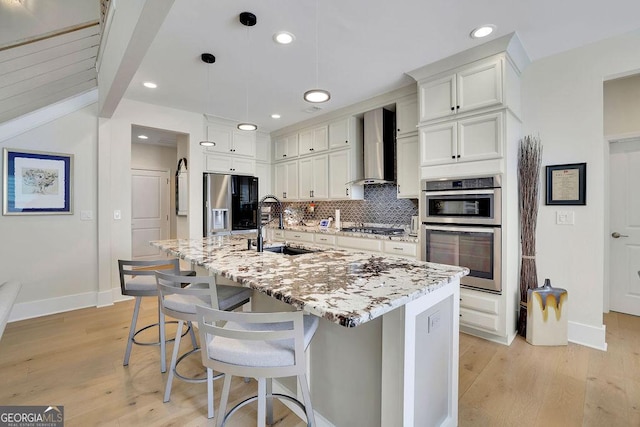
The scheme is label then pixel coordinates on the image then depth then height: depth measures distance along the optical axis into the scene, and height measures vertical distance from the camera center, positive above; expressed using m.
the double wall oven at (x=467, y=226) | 2.61 -0.14
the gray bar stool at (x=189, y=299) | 1.51 -0.52
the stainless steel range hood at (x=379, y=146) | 3.90 +0.89
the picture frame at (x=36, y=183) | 3.15 +0.34
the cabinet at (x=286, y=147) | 5.12 +1.17
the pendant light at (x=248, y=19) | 2.15 +1.45
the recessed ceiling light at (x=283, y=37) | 2.38 +1.46
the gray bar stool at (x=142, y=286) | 2.02 -0.54
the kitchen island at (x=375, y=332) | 1.13 -0.54
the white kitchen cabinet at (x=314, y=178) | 4.60 +0.56
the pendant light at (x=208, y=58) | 2.72 +1.46
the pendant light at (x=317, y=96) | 2.09 +0.85
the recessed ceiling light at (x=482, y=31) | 2.30 +1.45
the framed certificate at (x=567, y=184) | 2.61 +0.25
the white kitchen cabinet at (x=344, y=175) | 4.25 +0.55
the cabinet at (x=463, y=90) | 2.56 +1.15
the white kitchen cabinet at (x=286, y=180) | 5.14 +0.58
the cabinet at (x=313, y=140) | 4.59 +1.17
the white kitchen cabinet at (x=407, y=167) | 3.48 +0.54
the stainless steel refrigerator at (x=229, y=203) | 4.52 +0.14
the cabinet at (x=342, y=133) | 4.24 +1.17
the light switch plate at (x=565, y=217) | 2.67 -0.06
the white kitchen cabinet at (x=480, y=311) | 2.62 -0.92
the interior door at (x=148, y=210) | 6.19 +0.04
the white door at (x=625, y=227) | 3.17 -0.18
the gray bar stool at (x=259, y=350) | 1.02 -0.54
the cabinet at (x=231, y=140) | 4.62 +1.18
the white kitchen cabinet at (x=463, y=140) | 2.59 +0.68
